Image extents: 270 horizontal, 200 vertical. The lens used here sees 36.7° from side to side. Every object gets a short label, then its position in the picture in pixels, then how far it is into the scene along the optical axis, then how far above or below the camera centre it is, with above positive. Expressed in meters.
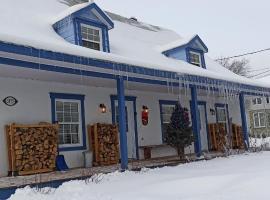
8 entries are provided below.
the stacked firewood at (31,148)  9.91 +0.01
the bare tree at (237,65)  50.36 +8.99
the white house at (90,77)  9.12 +1.84
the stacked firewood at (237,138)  17.42 -0.04
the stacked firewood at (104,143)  11.98 +0.03
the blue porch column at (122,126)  10.23 +0.44
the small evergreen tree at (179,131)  12.38 +0.27
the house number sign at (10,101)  10.30 +1.23
